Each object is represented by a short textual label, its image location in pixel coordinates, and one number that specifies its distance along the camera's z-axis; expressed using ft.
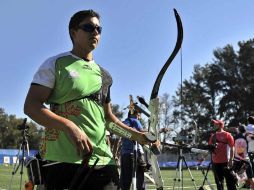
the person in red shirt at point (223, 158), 32.99
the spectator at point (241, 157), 39.09
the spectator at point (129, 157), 26.96
